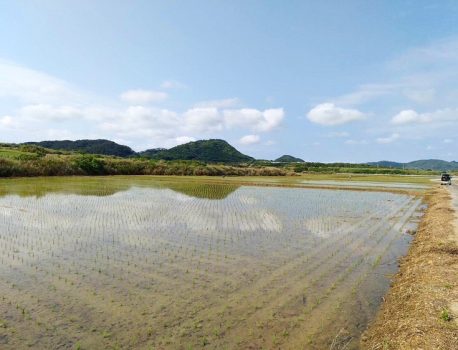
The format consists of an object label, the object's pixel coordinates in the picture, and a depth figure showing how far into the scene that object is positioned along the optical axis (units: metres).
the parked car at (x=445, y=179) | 47.44
